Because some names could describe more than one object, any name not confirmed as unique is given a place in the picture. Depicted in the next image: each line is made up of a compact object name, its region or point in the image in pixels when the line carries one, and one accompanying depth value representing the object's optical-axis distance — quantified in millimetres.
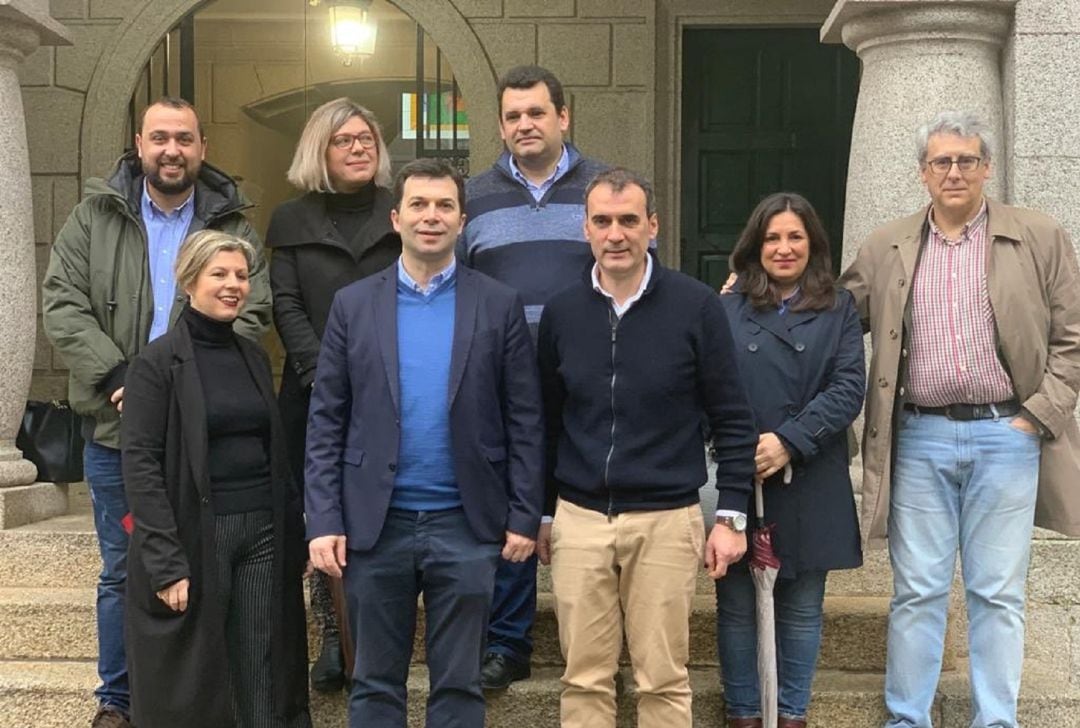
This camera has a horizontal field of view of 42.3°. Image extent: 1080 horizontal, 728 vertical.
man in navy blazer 3918
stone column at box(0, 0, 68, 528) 5926
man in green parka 4598
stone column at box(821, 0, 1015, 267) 5539
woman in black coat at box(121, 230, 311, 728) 4059
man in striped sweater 4453
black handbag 6336
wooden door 8562
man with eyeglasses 4281
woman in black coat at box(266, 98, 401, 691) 4660
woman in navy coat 4297
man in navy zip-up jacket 3975
